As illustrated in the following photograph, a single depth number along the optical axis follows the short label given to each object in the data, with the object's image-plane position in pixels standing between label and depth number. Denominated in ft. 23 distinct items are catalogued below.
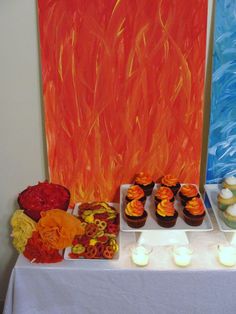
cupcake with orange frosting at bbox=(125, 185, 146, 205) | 4.80
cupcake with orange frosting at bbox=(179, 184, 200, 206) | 4.84
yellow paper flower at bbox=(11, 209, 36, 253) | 4.60
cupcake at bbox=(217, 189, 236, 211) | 4.77
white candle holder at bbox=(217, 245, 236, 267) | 4.39
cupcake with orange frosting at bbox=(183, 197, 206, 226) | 4.53
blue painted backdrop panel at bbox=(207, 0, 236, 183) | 4.48
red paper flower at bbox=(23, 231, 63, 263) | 4.44
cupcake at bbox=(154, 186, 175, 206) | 4.77
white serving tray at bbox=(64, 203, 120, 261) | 4.50
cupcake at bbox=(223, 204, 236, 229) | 4.50
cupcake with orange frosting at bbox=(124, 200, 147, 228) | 4.52
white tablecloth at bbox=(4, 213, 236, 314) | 4.40
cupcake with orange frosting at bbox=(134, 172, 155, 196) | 5.00
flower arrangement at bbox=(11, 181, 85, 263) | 4.45
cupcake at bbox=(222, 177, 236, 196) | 4.97
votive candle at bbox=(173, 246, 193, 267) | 4.39
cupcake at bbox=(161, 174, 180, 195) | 5.02
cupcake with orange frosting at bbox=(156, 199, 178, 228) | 4.50
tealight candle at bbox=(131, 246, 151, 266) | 4.41
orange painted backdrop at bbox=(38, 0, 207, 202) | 4.50
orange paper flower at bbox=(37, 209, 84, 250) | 4.43
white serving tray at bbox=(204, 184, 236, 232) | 4.59
